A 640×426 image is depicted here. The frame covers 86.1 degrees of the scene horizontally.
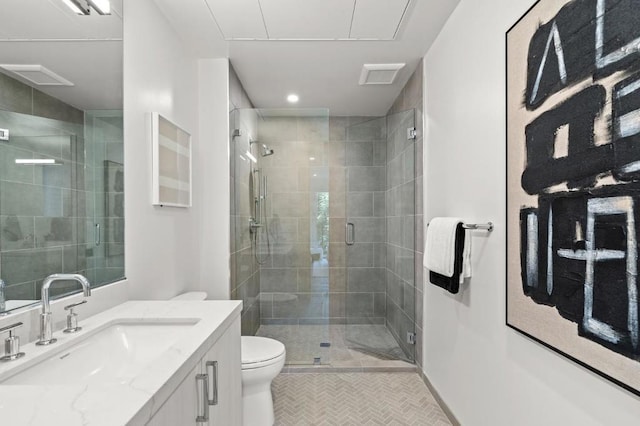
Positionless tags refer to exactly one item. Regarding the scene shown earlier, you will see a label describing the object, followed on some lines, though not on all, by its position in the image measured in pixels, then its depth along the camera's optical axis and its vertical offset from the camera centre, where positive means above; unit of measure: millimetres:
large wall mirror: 1038 +240
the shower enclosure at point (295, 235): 2877 -205
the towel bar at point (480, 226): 1599 -67
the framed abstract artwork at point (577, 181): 871 +93
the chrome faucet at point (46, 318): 1075 -334
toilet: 1954 -1011
